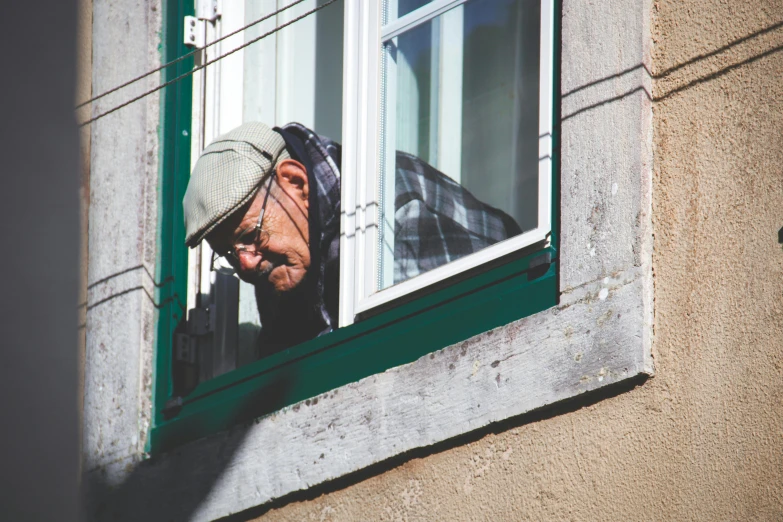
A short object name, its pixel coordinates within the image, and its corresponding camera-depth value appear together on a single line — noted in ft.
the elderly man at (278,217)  33.81
